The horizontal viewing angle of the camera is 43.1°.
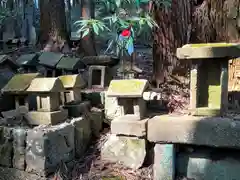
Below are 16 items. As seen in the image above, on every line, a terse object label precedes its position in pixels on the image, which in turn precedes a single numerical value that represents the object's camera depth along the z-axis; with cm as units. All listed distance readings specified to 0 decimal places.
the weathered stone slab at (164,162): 225
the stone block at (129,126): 227
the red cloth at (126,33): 238
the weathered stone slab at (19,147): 225
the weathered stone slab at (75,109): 266
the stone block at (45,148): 218
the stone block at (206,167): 216
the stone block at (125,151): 236
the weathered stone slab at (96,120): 277
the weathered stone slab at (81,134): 252
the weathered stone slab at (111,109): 274
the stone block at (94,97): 296
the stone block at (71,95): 274
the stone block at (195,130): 204
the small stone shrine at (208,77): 204
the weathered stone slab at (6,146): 230
